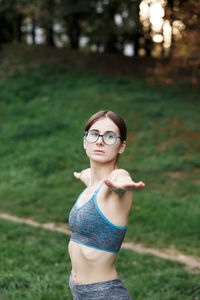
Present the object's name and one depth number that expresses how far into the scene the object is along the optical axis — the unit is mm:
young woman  2426
